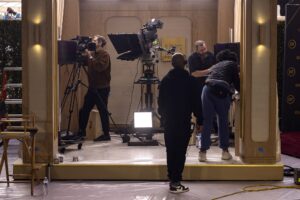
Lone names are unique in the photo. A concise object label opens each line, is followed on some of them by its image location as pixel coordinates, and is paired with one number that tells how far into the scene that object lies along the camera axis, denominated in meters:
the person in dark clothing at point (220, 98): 7.37
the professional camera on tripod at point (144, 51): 8.94
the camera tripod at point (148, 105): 9.17
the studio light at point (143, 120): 9.24
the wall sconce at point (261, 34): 7.12
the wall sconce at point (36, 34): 7.11
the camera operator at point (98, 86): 9.55
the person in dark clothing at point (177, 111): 6.37
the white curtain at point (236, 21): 9.80
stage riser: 7.04
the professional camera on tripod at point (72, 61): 8.33
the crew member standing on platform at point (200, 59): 9.20
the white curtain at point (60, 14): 9.96
